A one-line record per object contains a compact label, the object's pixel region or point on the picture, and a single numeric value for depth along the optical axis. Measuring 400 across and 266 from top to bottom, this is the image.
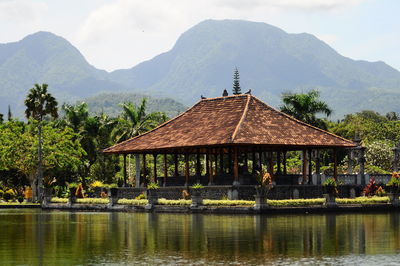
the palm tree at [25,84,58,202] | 70.06
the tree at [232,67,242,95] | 98.12
